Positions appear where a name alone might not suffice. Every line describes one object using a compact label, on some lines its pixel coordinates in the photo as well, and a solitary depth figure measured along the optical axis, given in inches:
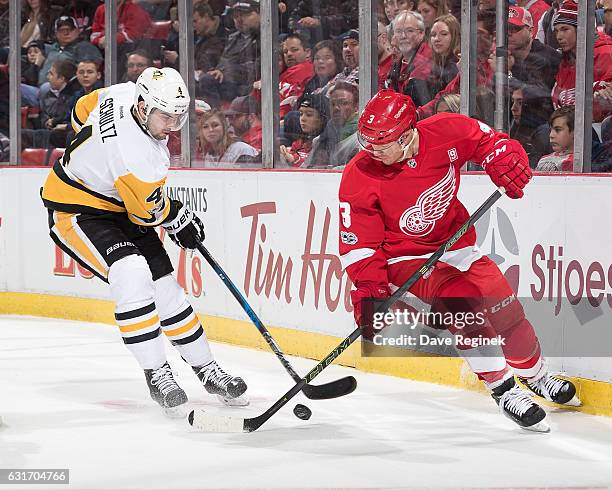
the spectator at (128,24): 576.4
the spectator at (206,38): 533.3
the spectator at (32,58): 626.8
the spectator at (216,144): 522.6
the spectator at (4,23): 629.9
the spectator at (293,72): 489.1
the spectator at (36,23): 625.3
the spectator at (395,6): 436.5
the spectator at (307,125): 484.1
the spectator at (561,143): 379.2
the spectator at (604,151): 369.1
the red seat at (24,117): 628.7
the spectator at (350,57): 458.3
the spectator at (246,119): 512.1
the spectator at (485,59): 408.2
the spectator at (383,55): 446.9
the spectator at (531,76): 388.2
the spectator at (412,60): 434.0
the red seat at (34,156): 622.8
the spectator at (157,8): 559.5
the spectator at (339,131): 464.1
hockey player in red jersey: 319.3
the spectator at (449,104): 420.2
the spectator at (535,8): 386.0
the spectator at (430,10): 423.2
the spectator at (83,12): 604.1
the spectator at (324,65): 470.3
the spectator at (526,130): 390.0
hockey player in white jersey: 342.6
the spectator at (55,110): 619.5
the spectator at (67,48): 609.6
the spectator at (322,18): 463.2
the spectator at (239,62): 512.1
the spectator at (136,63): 577.9
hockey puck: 339.3
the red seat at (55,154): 618.2
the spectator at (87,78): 605.6
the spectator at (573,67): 368.8
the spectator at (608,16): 365.4
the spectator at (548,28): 382.3
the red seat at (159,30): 559.5
